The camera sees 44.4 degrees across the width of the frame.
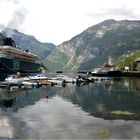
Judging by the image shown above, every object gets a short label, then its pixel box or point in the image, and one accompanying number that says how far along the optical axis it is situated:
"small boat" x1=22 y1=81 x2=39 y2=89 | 62.05
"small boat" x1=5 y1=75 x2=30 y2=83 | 67.71
